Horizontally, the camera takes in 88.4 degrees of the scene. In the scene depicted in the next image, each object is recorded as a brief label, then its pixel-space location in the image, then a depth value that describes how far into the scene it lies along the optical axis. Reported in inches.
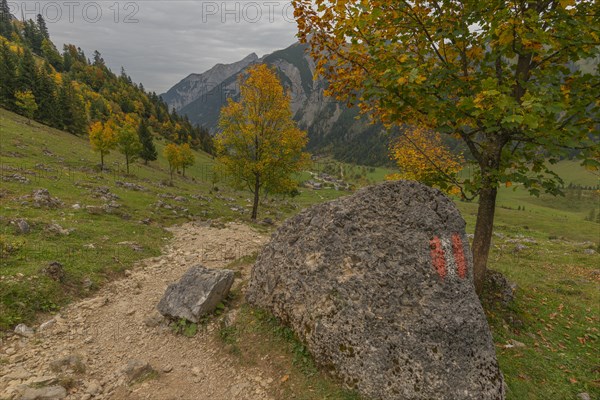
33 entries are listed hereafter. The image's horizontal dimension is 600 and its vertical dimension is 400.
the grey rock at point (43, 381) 279.1
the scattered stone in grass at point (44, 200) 824.5
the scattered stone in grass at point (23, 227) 576.4
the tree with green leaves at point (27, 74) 3134.1
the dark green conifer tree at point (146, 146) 3233.3
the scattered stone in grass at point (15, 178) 1028.5
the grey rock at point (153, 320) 385.1
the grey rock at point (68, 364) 305.1
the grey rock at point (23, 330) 344.8
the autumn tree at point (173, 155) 2682.3
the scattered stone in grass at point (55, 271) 443.1
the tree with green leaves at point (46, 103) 3137.3
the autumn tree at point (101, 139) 2018.9
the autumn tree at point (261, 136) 1033.5
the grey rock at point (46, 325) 361.6
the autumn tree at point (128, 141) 2225.6
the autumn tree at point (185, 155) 2913.6
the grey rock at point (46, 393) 259.8
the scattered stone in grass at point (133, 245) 648.6
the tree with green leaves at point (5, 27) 6870.6
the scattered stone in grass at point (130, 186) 1485.9
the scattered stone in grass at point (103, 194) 1105.4
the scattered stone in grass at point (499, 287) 432.1
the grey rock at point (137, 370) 299.0
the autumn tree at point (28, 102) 2674.7
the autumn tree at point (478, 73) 255.1
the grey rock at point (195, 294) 376.2
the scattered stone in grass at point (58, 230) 610.5
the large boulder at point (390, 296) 256.4
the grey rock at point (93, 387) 281.0
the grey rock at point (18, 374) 286.0
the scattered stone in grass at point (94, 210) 867.9
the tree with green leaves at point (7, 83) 3002.0
